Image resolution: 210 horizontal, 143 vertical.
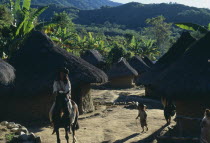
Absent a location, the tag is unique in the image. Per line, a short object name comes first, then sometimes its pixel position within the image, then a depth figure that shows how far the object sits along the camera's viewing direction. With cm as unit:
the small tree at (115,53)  3481
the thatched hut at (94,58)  3572
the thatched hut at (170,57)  1216
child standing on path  1066
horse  771
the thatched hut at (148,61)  3478
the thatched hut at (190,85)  931
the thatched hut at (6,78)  1167
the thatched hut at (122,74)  2995
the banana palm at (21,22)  1627
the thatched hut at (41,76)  1253
